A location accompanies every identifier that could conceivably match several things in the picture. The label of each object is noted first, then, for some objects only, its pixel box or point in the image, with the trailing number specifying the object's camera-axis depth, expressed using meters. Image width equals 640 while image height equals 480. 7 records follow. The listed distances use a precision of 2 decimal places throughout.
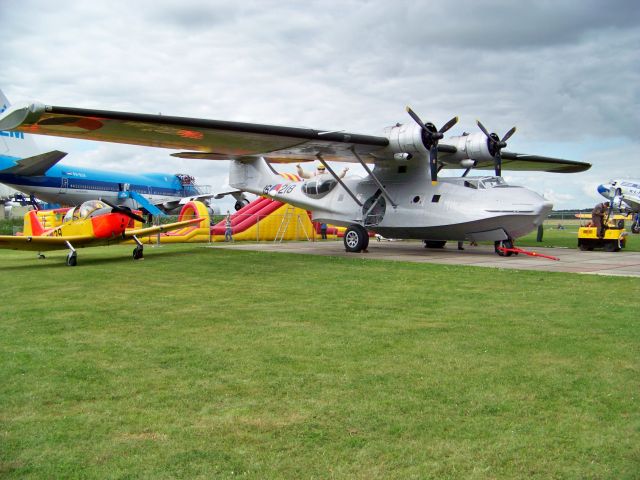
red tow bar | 15.94
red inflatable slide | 27.73
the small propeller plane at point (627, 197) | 37.18
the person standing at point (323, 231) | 29.76
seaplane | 13.65
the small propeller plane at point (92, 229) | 15.79
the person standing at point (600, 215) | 19.56
